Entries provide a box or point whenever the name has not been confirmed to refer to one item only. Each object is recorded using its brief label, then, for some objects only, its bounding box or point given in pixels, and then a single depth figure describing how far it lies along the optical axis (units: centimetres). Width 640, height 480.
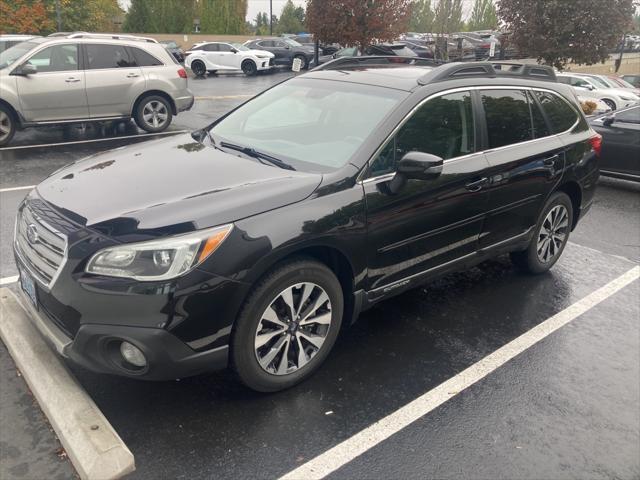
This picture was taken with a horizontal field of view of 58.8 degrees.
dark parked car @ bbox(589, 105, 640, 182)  891
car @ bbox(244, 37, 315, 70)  3003
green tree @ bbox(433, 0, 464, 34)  2428
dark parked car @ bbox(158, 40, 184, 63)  3116
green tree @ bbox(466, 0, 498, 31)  4788
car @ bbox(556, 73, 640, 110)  1769
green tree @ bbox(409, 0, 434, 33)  2989
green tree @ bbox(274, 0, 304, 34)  6694
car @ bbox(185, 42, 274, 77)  2698
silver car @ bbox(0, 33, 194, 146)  928
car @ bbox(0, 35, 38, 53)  1217
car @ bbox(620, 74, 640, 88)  2529
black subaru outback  271
